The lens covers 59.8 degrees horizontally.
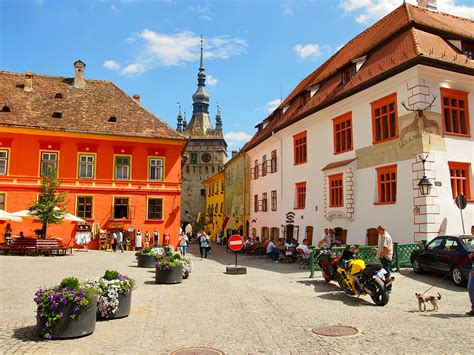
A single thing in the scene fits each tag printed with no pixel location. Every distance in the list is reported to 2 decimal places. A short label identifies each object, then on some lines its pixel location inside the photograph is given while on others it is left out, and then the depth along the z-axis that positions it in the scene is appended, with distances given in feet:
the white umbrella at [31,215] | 80.63
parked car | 41.24
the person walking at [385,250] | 42.96
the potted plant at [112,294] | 26.91
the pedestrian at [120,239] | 92.10
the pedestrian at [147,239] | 99.14
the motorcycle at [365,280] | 33.04
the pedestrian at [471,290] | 28.89
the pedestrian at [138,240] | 96.81
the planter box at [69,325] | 22.54
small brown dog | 30.35
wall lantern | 53.01
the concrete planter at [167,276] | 44.16
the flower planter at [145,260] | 61.31
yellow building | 178.91
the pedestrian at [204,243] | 83.42
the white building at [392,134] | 56.39
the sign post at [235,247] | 54.65
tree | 79.72
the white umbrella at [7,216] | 77.25
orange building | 95.66
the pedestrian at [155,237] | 99.04
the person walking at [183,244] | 81.71
